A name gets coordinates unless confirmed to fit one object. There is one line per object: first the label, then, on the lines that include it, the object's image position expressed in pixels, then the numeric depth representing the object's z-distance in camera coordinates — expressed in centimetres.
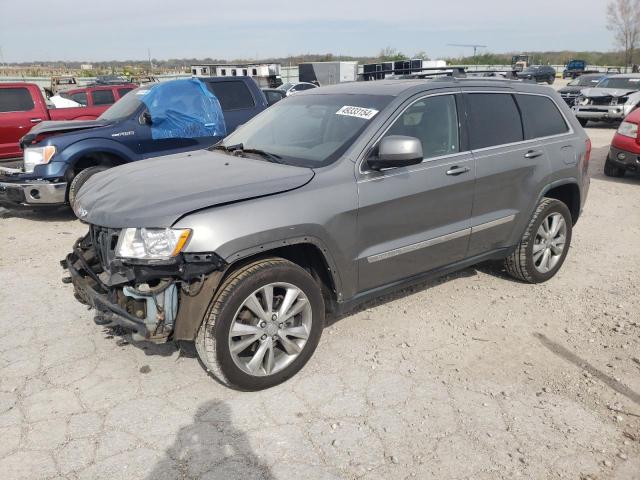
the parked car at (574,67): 5075
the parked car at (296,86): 2417
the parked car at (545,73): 3619
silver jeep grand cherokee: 293
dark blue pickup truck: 676
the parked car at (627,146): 852
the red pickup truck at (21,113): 908
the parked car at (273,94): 1460
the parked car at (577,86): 1892
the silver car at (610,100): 1537
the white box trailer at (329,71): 3372
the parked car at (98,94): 1273
